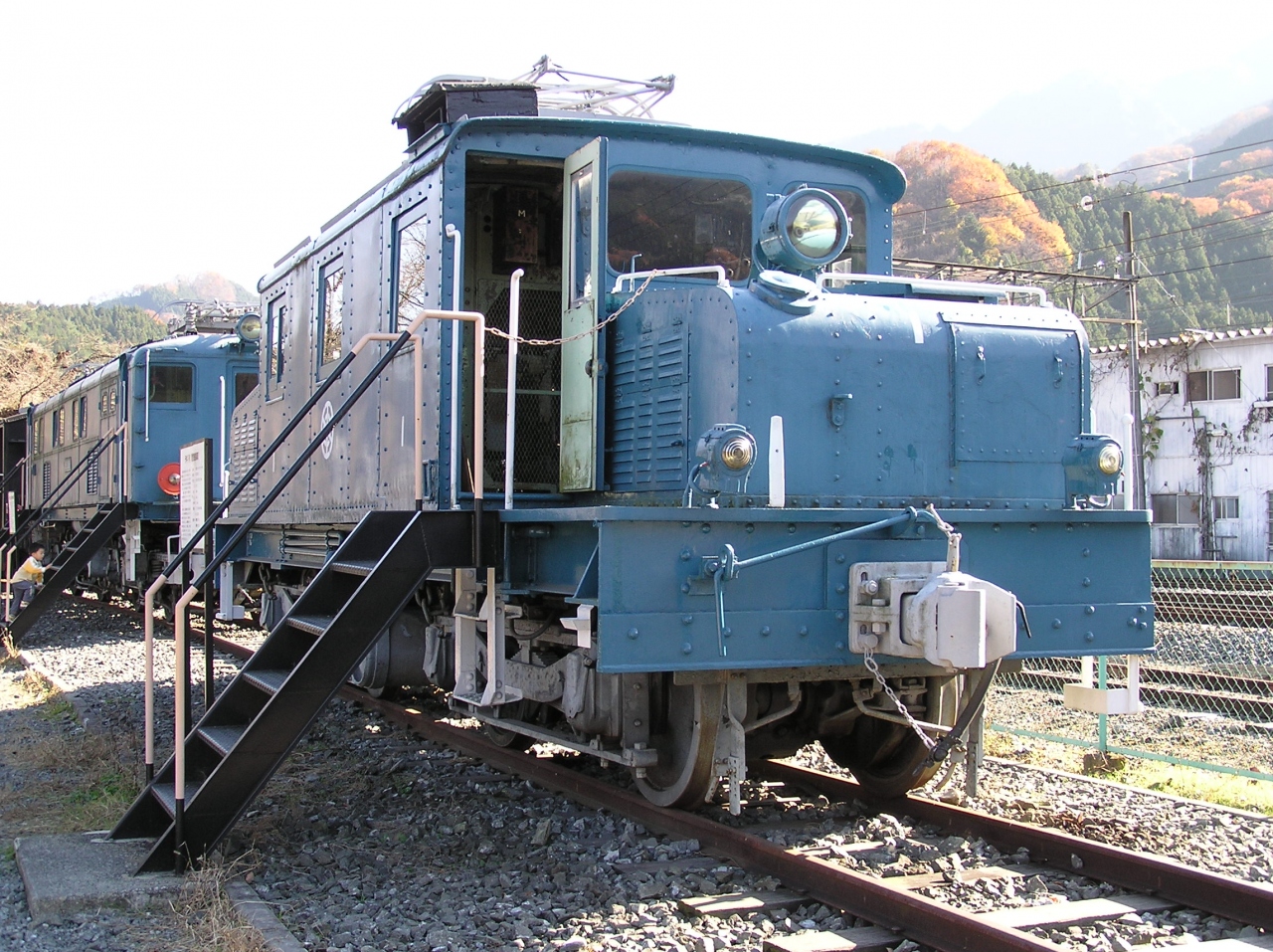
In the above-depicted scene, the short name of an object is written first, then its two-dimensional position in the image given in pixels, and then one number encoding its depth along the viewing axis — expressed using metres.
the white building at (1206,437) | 28.97
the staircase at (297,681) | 5.32
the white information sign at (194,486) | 7.07
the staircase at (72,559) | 13.90
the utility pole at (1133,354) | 23.44
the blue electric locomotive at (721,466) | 4.88
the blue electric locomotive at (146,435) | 16.09
